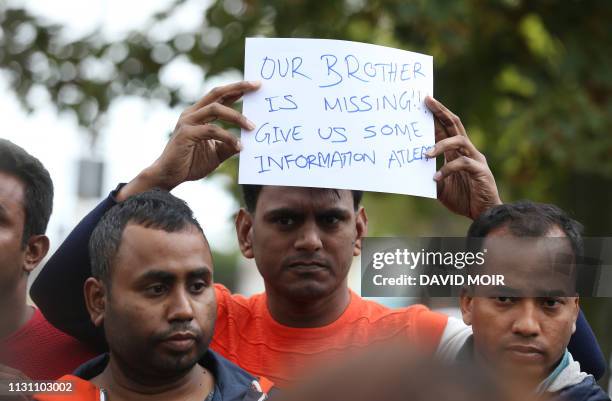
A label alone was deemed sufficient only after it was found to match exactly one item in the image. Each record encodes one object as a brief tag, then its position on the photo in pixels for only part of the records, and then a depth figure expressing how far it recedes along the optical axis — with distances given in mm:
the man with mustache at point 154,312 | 5250
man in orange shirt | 6047
